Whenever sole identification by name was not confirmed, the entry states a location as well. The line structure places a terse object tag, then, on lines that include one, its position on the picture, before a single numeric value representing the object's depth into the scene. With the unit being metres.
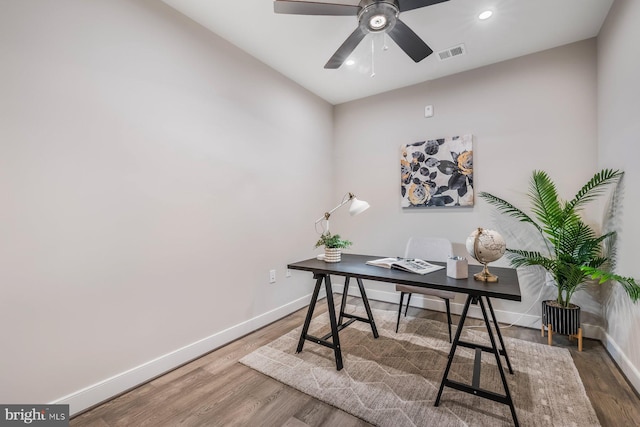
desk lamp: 2.18
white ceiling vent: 2.65
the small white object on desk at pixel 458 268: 1.75
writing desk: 1.51
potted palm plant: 2.25
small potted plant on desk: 2.38
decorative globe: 1.66
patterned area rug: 1.58
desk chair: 2.91
